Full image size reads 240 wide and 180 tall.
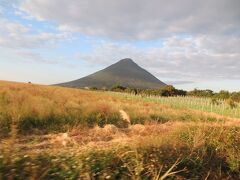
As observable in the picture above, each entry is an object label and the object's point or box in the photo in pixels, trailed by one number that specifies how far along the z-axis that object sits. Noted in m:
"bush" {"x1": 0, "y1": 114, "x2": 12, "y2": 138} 5.53
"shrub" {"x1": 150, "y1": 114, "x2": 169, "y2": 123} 8.95
